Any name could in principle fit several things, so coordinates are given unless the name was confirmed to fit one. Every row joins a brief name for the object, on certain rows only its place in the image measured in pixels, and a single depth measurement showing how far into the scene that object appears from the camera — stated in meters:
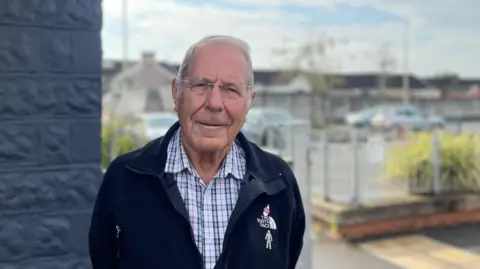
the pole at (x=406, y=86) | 40.91
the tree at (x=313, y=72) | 37.97
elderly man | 2.03
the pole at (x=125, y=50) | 24.28
